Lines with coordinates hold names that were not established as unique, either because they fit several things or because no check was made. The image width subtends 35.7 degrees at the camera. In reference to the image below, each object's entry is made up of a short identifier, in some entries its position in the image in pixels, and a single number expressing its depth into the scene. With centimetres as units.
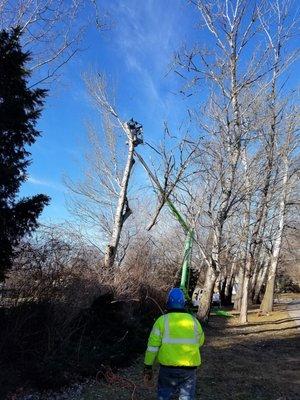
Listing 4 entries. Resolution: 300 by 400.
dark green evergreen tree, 730
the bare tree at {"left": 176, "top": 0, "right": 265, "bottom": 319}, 1866
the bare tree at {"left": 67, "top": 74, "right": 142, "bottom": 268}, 1506
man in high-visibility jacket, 607
